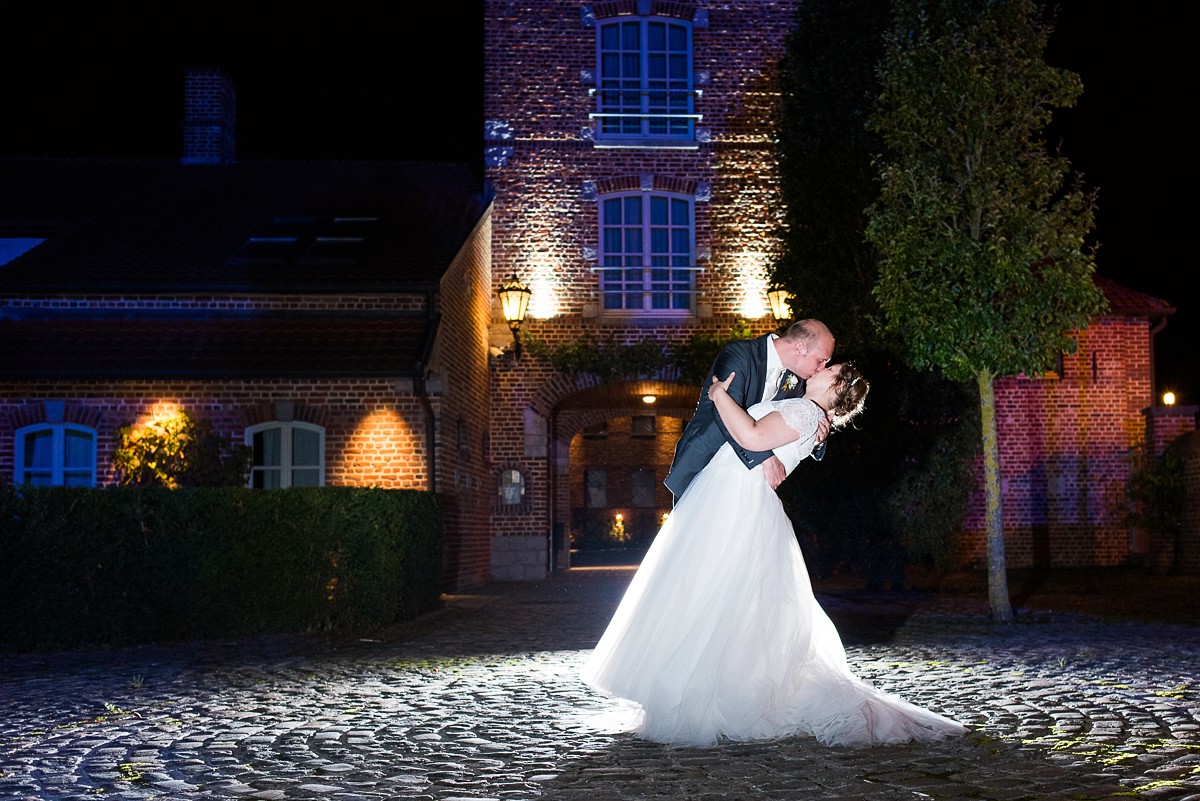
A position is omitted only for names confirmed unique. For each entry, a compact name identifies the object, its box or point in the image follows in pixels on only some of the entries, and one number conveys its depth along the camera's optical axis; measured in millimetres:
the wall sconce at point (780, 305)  19252
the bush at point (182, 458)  14156
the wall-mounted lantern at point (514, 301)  19672
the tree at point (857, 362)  15016
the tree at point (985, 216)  11656
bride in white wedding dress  5379
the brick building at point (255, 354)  15508
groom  5500
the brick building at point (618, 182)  20516
